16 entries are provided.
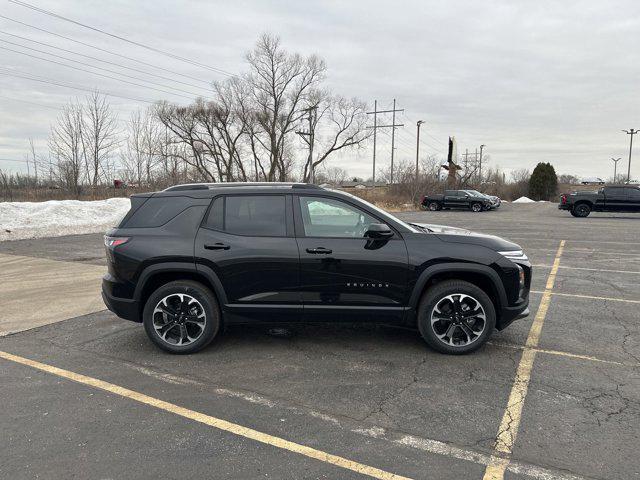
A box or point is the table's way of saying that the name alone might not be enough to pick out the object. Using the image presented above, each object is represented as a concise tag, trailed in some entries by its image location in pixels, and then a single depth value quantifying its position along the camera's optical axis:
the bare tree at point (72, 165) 32.03
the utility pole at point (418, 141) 48.52
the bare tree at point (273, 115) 48.69
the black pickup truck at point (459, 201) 35.28
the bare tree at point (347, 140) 51.77
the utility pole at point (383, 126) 51.03
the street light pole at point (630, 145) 58.83
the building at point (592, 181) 94.71
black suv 4.66
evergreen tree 64.25
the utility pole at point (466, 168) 60.05
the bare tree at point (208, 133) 46.34
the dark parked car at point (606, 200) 25.73
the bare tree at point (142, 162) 38.97
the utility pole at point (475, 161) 66.61
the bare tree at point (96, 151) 32.44
